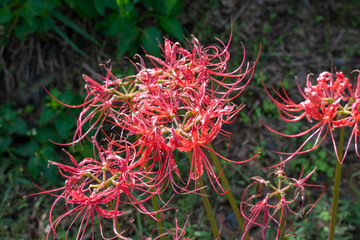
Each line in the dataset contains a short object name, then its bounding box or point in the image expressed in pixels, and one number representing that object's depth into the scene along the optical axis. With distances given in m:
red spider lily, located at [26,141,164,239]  0.92
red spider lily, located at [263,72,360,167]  0.98
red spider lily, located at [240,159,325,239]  1.04
